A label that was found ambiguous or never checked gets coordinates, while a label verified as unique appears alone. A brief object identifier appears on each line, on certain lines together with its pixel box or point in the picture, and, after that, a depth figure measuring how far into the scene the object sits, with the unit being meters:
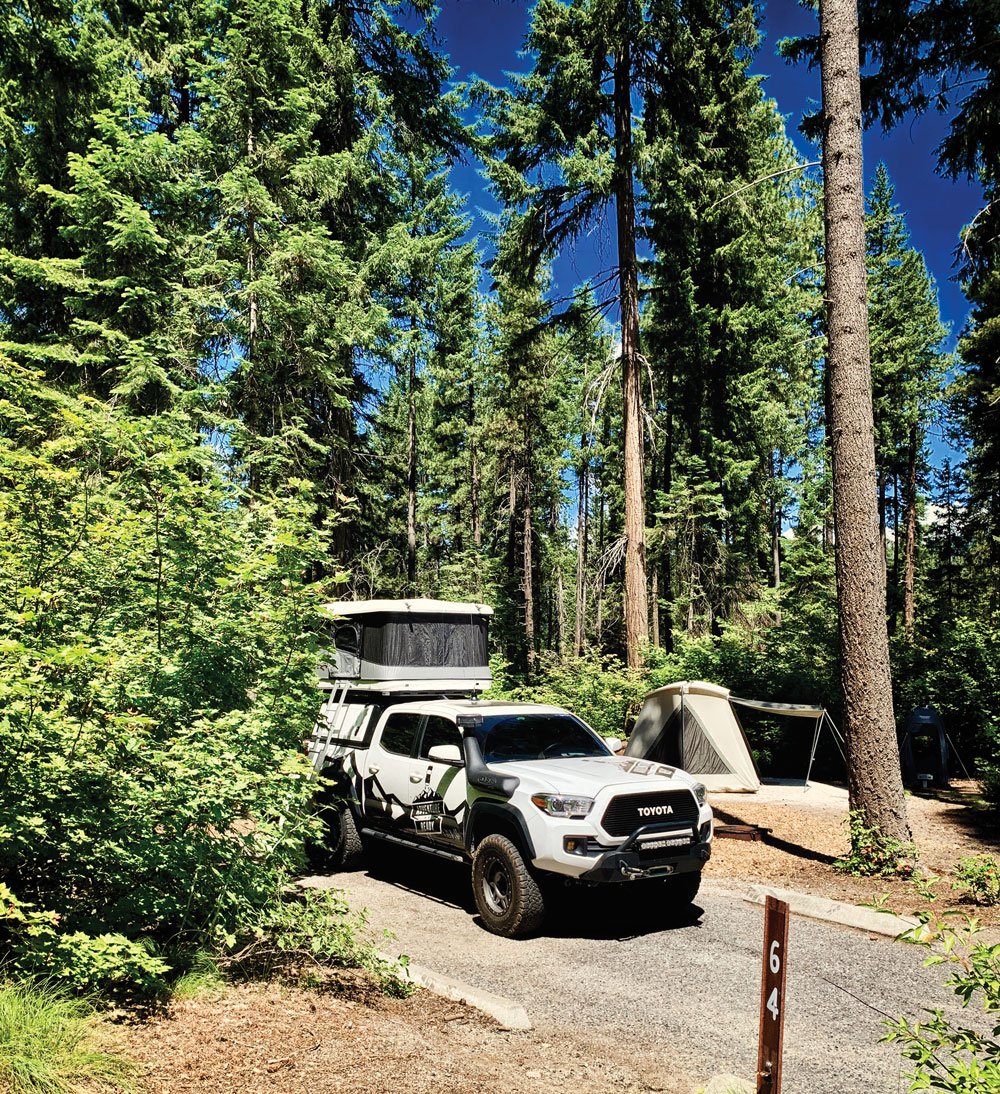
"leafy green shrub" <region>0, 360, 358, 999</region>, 4.07
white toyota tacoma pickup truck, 6.37
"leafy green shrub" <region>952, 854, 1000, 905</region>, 3.49
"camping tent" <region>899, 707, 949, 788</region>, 14.88
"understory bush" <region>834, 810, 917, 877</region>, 7.95
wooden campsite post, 2.46
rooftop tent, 9.59
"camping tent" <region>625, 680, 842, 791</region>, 13.36
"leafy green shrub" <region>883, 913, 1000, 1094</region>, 2.06
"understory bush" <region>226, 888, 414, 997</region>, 5.08
